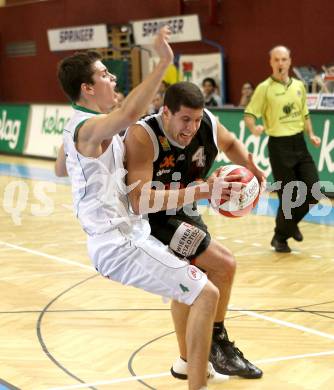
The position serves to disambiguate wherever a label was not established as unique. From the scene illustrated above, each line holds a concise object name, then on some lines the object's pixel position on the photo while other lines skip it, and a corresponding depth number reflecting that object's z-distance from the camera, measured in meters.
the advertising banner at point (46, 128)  17.98
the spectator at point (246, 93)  15.96
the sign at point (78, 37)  20.30
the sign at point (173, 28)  17.88
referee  8.46
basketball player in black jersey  4.53
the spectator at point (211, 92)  16.22
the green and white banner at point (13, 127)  19.36
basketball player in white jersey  4.23
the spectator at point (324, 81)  13.84
